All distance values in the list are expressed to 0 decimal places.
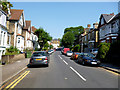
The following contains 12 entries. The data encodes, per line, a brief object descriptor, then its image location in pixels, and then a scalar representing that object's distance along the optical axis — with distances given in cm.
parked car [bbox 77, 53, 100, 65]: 1362
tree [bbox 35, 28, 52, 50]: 4819
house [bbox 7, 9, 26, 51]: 2855
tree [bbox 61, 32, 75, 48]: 6444
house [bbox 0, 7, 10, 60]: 1919
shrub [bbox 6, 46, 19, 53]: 2243
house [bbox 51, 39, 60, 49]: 18294
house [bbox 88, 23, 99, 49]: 3491
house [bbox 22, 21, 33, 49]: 3571
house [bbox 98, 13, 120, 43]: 2478
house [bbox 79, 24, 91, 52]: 4453
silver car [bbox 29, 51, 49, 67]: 1233
